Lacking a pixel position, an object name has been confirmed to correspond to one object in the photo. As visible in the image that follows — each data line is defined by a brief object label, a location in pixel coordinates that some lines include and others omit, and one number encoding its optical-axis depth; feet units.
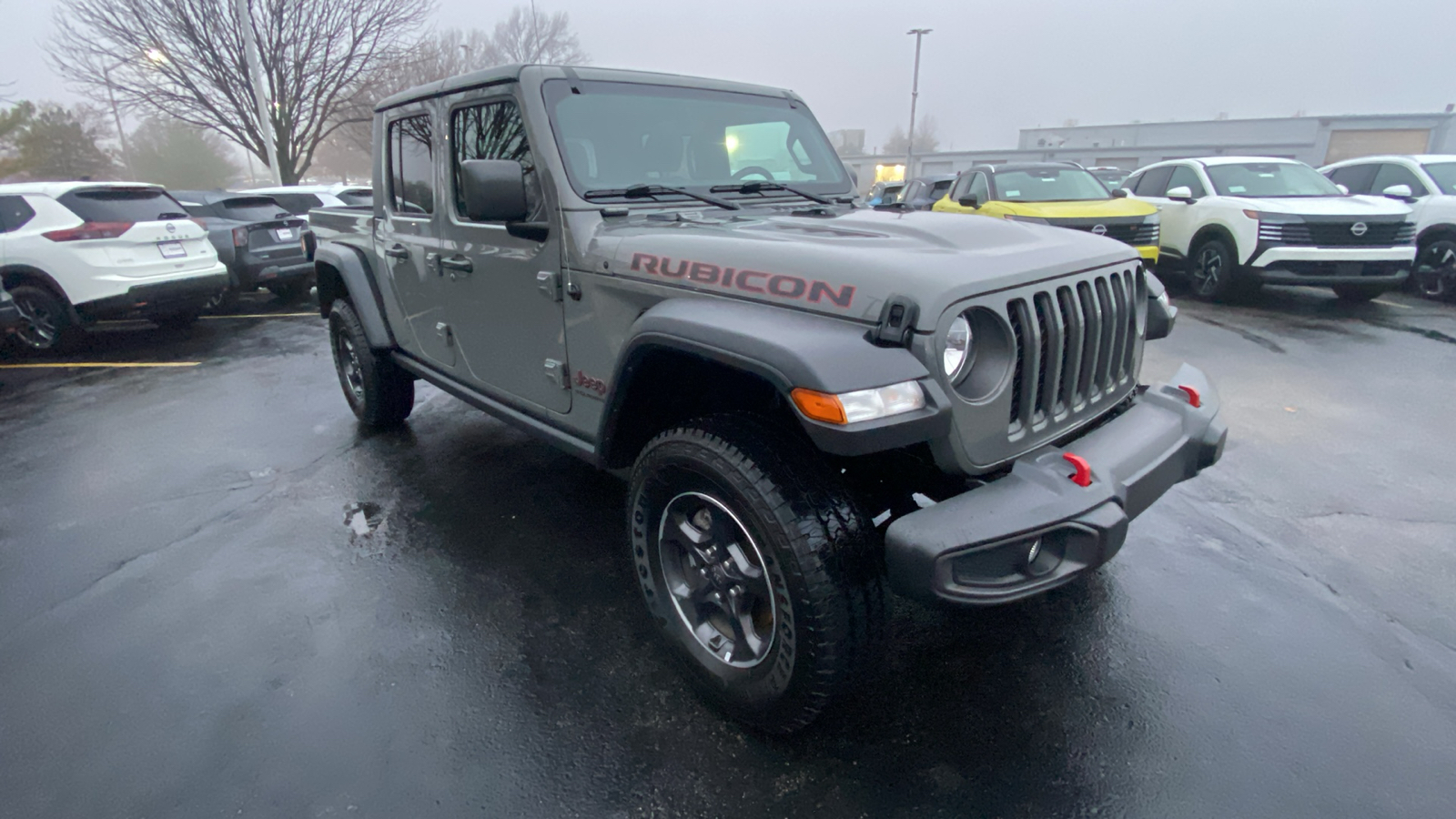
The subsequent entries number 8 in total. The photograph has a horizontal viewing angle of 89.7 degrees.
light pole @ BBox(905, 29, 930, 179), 145.89
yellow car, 27.89
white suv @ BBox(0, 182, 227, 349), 22.88
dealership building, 116.78
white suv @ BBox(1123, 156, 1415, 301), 25.64
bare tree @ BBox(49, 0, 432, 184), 53.26
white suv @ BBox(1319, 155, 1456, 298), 28.43
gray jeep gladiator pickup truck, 5.91
